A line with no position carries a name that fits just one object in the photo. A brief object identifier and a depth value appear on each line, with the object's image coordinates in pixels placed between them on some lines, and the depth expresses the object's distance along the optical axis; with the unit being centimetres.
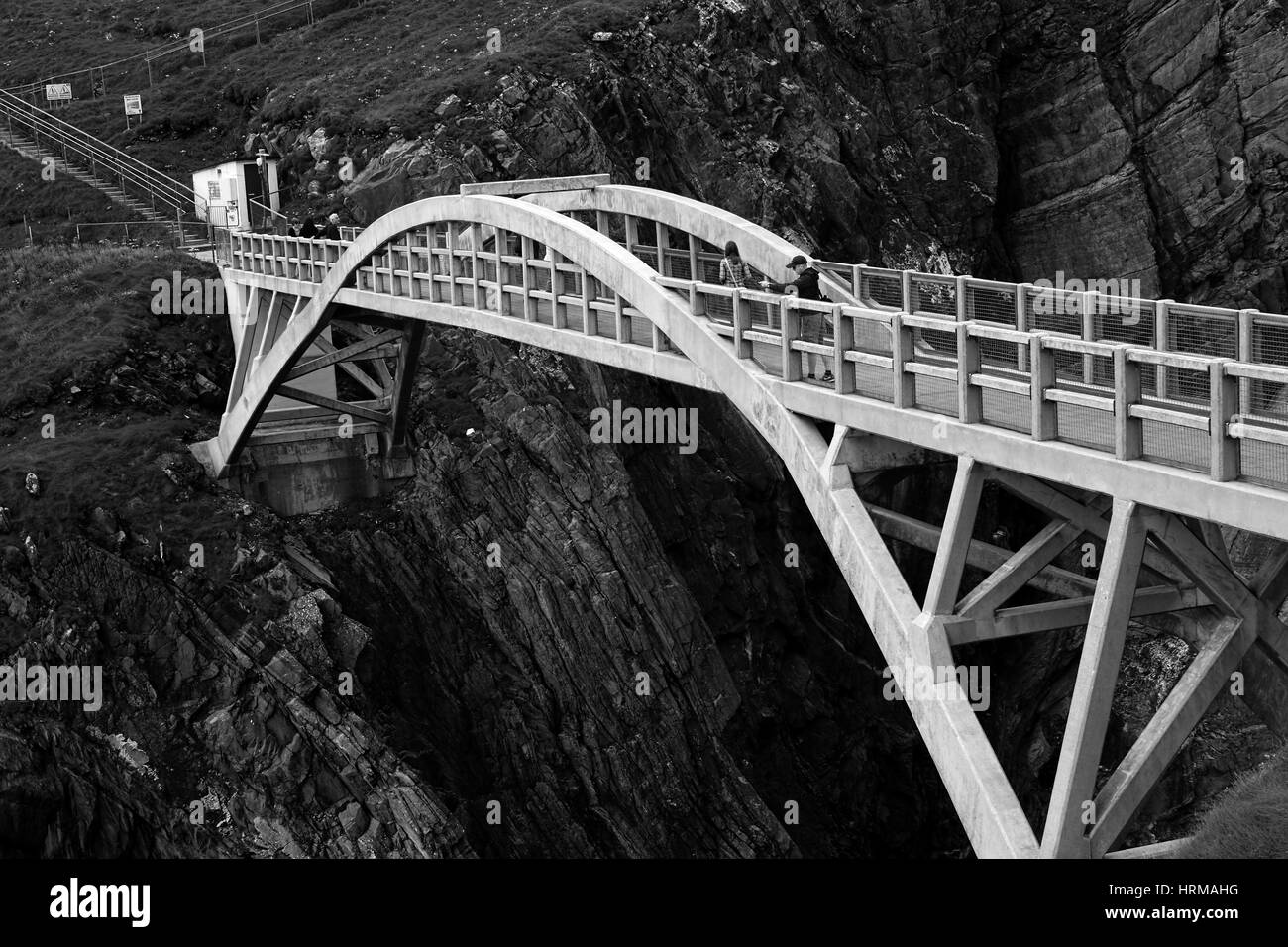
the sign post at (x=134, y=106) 5456
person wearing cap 1695
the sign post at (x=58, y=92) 5778
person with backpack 1997
